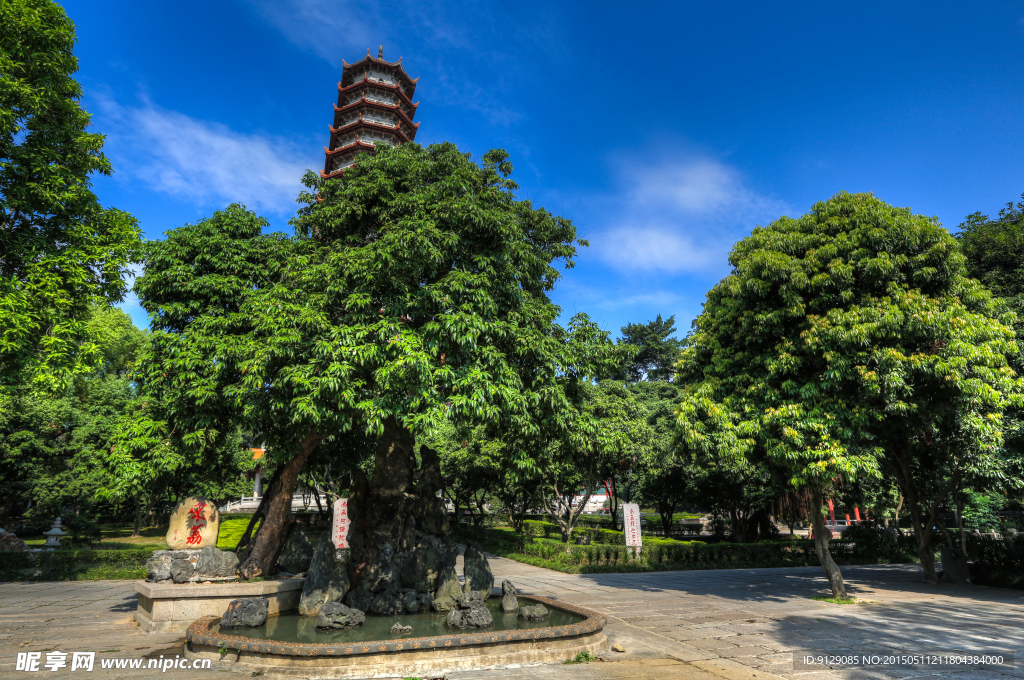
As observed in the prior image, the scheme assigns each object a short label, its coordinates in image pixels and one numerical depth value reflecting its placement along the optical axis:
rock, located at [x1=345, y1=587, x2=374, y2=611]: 10.37
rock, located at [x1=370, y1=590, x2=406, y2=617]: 10.24
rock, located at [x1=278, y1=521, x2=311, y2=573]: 12.28
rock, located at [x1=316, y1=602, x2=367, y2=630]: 8.84
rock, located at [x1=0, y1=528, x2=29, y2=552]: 20.25
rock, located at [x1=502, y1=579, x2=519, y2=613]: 10.05
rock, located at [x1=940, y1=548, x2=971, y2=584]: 16.30
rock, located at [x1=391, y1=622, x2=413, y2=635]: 8.38
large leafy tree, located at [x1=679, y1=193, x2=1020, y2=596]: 11.44
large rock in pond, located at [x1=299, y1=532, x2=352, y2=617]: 10.27
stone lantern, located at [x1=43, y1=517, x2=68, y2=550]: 21.39
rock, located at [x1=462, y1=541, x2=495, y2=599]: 10.88
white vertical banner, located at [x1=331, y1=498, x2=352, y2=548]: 20.08
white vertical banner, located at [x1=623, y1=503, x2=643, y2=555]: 20.03
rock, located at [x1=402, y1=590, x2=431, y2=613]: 10.35
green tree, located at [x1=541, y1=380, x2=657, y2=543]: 23.52
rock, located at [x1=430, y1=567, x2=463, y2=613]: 10.43
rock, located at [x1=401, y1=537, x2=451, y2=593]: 10.96
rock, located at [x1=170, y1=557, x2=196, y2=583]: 10.39
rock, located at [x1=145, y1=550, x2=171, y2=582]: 10.41
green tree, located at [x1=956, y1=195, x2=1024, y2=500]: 15.38
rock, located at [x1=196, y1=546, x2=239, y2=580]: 10.61
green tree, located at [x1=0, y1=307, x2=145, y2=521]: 24.33
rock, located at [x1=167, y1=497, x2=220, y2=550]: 11.04
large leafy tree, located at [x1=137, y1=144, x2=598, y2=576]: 8.42
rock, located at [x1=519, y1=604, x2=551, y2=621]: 9.34
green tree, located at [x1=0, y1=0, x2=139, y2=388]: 11.88
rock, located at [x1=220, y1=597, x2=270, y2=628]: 8.68
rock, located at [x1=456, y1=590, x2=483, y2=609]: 9.64
